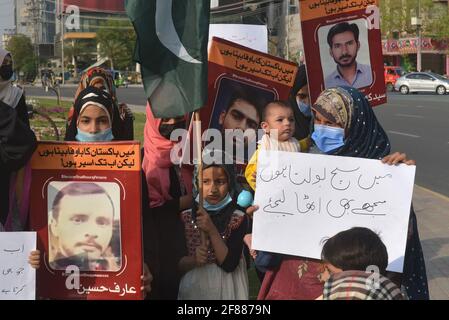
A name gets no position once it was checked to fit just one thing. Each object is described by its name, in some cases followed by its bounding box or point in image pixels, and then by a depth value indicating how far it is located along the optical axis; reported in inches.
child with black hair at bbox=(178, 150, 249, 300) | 301.3
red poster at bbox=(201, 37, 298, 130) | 346.6
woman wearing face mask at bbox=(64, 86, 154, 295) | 285.1
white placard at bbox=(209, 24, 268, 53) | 482.3
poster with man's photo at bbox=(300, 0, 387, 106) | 383.2
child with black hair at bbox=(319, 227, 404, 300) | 207.5
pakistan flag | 273.9
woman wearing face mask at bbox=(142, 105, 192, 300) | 296.5
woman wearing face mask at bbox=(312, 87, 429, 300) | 269.0
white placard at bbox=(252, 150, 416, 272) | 264.2
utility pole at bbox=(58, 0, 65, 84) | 2004.2
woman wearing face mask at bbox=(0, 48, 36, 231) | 261.1
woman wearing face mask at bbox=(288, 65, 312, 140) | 394.0
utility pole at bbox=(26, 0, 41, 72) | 3319.9
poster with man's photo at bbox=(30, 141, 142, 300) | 266.8
